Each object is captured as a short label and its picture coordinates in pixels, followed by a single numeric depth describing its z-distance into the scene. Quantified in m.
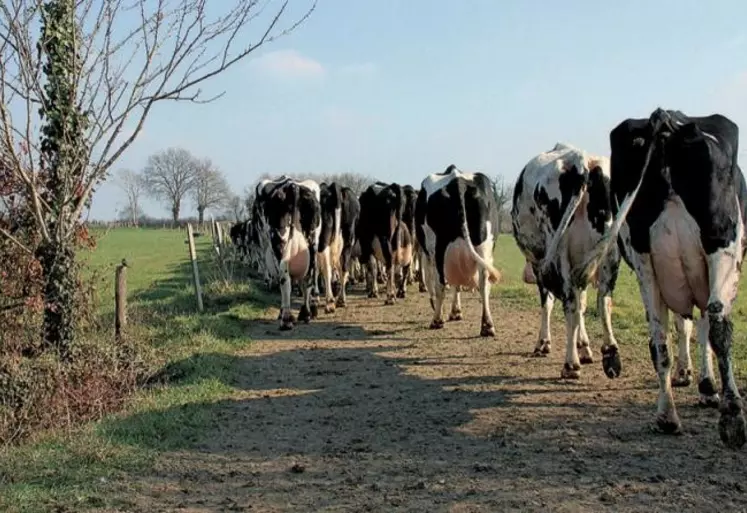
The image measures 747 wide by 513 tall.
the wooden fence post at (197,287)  16.66
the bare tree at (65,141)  9.90
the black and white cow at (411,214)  18.94
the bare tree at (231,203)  94.13
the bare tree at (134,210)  114.19
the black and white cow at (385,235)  17.61
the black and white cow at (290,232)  13.89
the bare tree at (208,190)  115.69
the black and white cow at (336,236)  16.14
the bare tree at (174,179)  116.56
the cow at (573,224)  8.78
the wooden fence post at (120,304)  11.28
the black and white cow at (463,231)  11.90
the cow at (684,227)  5.83
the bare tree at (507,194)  63.80
